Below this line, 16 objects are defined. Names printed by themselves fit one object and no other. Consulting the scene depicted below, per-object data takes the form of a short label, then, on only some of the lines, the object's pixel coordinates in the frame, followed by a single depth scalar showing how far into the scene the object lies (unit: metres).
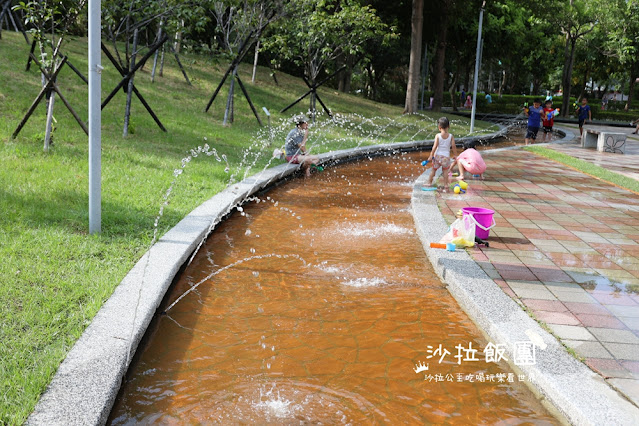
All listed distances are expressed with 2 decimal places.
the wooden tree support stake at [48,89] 9.41
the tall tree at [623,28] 39.16
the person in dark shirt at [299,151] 11.69
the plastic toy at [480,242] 6.29
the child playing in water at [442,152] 9.91
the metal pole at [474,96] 21.45
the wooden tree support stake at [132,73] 11.91
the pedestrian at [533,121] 19.59
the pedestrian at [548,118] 23.18
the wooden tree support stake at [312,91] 19.56
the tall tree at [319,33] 18.72
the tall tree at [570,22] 37.38
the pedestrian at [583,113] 23.12
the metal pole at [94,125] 5.66
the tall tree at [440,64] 30.50
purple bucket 6.30
